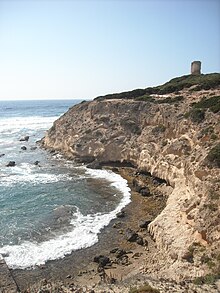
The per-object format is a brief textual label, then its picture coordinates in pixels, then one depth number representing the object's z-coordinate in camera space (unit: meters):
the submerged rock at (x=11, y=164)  40.47
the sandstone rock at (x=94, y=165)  37.94
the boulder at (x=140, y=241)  20.13
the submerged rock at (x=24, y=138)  59.31
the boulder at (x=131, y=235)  20.53
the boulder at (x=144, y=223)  22.26
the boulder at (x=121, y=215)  24.04
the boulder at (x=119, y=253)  18.86
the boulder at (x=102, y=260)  18.02
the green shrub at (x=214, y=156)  20.05
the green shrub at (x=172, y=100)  36.84
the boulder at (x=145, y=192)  28.29
